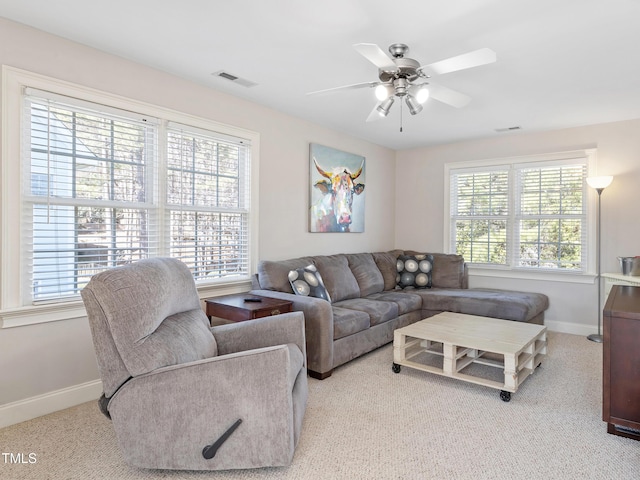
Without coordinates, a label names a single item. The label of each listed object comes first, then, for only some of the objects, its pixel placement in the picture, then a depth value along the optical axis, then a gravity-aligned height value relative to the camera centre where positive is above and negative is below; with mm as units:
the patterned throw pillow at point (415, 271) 5043 -441
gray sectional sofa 3166 -665
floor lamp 4113 +481
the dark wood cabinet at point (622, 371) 2188 -741
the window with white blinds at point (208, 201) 3252 +294
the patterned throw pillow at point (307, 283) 3594 -435
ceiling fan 2117 +961
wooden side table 2900 -546
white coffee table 2787 -806
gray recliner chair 1741 -708
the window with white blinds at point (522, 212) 4625 +315
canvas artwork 4539 +554
